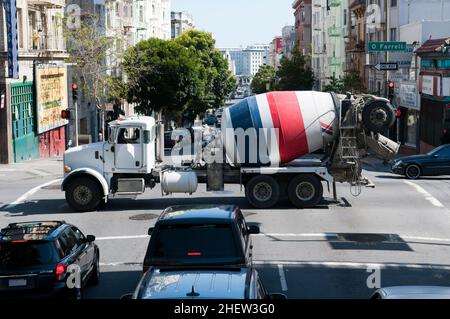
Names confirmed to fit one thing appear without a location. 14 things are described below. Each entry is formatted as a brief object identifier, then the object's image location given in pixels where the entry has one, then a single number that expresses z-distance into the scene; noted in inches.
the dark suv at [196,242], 451.8
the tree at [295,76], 3425.2
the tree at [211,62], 3688.7
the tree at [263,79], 5238.7
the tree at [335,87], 2420.8
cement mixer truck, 905.5
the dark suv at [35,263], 469.7
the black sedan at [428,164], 1235.9
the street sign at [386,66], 1609.3
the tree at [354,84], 2301.7
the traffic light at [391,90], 1546.3
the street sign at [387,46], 1555.1
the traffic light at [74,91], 1447.2
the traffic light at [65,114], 1357.0
